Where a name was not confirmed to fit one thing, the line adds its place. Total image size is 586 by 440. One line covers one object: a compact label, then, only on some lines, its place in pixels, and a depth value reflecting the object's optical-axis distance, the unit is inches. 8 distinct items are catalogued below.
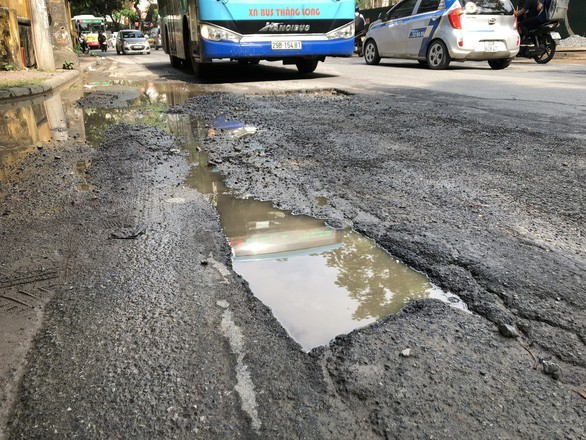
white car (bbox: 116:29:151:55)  1353.3
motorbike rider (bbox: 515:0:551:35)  533.6
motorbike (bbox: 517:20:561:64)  542.3
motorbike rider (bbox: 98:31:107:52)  1660.9
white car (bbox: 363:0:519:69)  453.1
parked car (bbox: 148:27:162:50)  1691.7
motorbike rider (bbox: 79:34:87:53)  1342.2
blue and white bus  364.8
